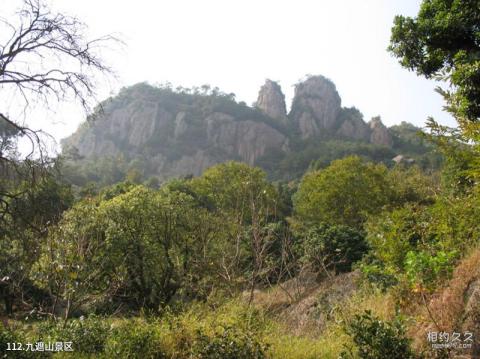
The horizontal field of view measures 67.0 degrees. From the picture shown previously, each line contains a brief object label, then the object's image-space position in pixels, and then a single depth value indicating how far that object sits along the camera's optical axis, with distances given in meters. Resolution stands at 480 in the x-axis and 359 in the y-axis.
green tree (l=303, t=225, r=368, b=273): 13.84
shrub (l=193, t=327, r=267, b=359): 4.30
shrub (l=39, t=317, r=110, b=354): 5.10
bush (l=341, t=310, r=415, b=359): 3.89
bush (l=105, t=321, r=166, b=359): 4.59
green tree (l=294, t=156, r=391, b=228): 22.67
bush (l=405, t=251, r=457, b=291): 4.94
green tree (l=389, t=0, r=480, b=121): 6.93
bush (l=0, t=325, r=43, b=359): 4.39
